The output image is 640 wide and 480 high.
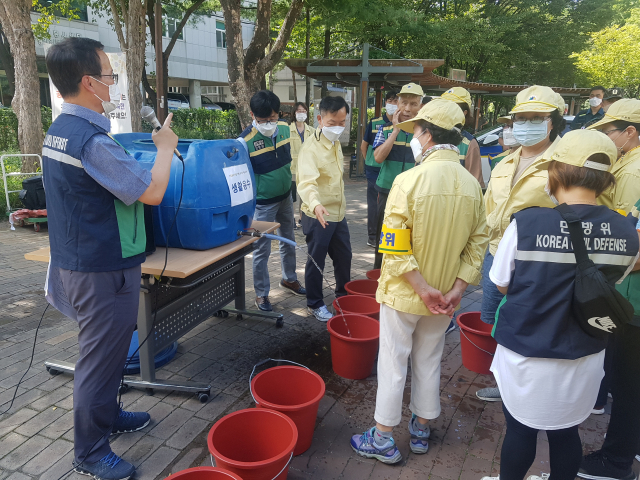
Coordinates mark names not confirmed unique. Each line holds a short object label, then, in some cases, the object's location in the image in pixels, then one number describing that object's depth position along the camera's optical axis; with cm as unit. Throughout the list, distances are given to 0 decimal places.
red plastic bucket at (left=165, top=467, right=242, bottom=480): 180
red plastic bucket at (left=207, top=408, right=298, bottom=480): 208
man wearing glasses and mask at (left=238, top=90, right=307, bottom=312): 389
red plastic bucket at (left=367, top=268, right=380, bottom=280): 438
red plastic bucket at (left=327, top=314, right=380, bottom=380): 304
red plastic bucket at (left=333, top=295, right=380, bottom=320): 368
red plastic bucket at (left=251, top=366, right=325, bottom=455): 237
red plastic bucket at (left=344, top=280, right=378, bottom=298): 401
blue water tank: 262
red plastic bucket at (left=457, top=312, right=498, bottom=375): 318
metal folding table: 257
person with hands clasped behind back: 207
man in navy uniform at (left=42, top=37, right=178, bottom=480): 191
